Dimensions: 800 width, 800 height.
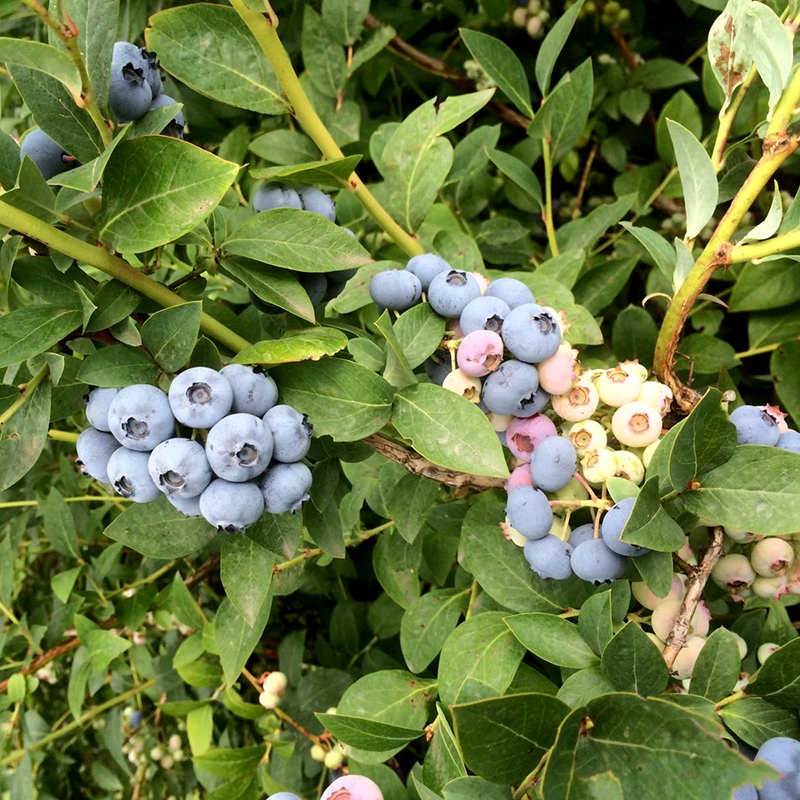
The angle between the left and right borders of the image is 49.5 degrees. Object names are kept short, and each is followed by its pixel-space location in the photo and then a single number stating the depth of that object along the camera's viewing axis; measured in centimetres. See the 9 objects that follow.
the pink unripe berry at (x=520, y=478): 24
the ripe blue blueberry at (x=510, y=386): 23
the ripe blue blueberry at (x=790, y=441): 23
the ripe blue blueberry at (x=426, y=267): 26
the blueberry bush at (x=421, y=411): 20
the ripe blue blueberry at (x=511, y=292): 25
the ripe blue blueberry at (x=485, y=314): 23
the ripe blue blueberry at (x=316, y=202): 25
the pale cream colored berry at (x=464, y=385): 24
